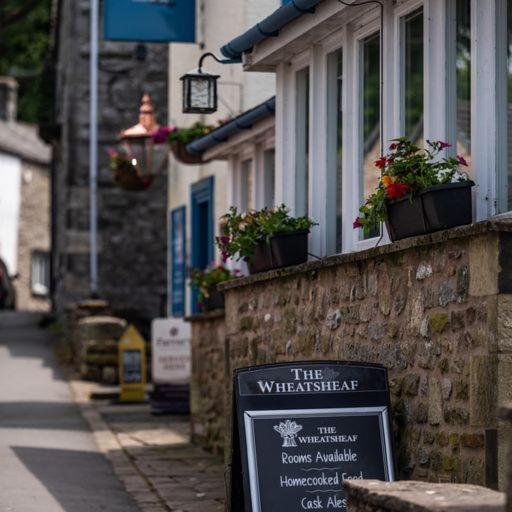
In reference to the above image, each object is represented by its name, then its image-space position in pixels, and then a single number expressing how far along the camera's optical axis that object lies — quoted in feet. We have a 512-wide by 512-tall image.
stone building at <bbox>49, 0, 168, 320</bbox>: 94.12
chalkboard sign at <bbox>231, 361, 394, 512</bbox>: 25.63
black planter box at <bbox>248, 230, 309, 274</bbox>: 33.37
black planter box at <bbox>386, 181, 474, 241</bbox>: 24.58
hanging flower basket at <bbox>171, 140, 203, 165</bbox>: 53.36
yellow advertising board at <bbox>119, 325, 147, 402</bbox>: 65.41
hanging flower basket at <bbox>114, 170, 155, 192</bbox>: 62.59
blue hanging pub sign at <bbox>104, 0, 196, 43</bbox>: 57.67
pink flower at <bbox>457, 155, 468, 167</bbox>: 25.14
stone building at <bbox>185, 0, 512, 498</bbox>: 23.38
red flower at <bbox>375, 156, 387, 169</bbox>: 26.61
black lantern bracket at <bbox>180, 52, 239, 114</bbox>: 43.04
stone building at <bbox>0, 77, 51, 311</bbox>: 174.91
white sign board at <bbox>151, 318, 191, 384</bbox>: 59.41
